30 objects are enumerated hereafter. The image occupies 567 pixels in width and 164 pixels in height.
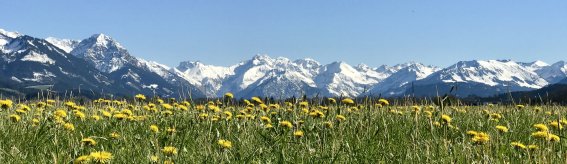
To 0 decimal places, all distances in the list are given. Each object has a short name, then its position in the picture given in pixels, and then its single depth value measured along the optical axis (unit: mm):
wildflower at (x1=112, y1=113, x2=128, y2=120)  6144
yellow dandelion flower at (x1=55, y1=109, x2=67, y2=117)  5949
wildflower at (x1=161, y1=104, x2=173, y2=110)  8071
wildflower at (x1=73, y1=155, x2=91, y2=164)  3100
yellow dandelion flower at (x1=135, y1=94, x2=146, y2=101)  8602
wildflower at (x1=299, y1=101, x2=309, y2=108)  8638
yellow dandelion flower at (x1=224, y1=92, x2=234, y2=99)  8103
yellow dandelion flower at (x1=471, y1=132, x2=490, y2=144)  4305
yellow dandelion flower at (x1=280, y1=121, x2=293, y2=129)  5664
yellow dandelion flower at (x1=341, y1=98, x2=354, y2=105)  7765
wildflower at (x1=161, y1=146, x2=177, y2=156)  3801
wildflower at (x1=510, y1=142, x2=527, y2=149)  4403
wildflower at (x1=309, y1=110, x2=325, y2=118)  6693
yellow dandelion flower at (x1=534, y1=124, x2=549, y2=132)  4934
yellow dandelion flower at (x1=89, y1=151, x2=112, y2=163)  3174
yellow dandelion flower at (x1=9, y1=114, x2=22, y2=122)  6115
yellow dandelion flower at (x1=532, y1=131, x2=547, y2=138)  4590
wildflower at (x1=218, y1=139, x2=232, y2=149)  4094
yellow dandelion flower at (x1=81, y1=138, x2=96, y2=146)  4108
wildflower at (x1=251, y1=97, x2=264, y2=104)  9273
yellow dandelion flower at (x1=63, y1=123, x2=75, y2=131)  5340
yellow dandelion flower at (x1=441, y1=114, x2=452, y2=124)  5176
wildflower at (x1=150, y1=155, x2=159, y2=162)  3627
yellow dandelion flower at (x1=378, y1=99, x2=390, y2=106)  8488
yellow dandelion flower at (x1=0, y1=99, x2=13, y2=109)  6384
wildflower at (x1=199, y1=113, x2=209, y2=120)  7115
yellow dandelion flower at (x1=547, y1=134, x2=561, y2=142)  4766
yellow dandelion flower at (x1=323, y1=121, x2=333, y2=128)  5875
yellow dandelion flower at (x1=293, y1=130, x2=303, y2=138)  5134
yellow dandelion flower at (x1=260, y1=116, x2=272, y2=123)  6963
